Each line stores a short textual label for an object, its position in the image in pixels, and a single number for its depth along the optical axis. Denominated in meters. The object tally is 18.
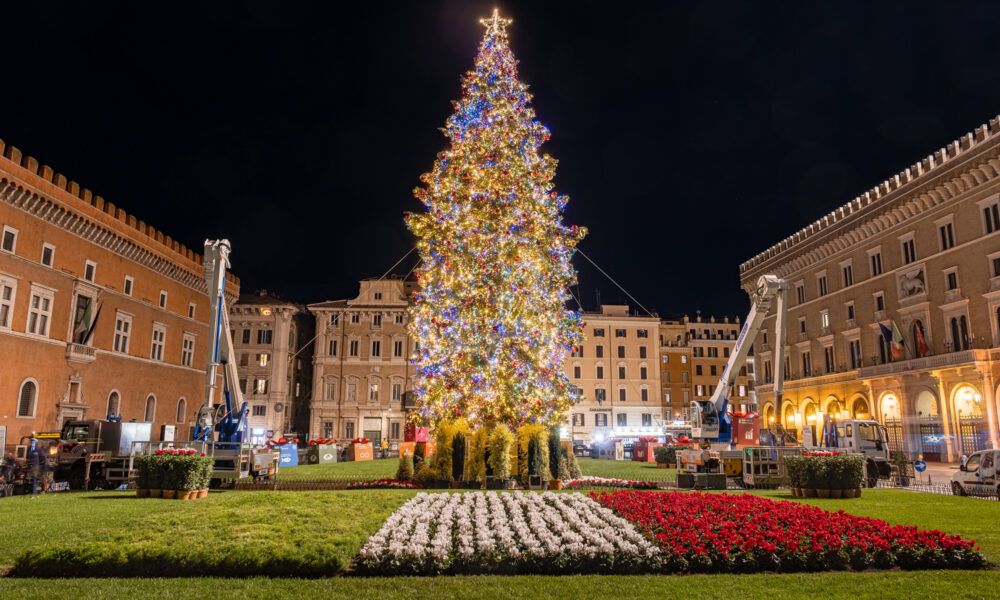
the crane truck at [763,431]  23.39
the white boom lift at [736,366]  24.67
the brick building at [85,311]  32.53
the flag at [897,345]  43.72
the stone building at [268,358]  67.38
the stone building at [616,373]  79.94
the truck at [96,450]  20.50
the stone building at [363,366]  67.88
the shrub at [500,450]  19.05
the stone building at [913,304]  37.34
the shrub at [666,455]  34.44
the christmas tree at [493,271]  20.81
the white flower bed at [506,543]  8.52
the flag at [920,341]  42.03
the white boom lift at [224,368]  20.67
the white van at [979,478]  19.08
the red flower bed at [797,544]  8.77
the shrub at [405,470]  20.62
